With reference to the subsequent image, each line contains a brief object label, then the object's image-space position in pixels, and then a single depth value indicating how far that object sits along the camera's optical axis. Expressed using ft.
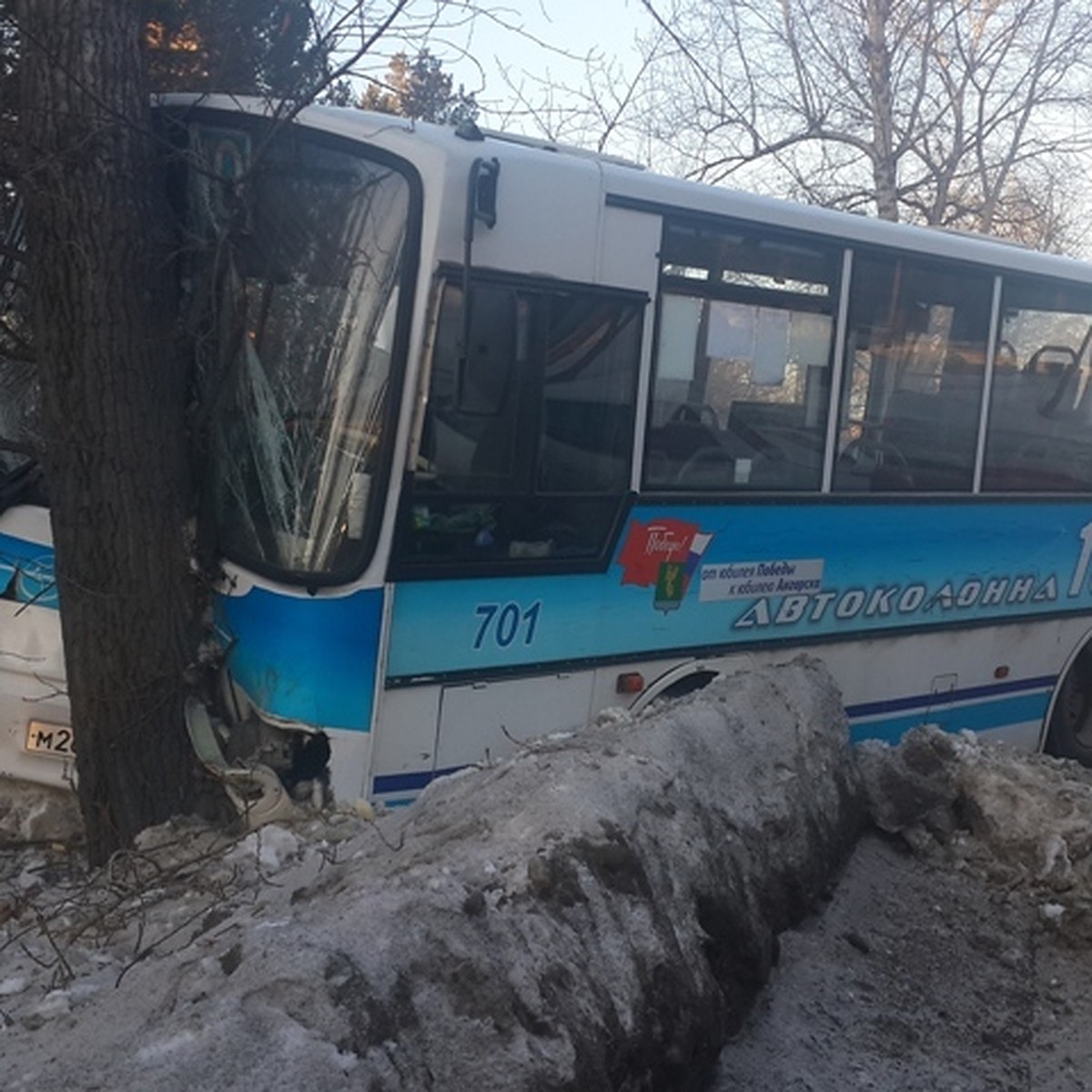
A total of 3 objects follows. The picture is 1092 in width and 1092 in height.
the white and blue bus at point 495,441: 17.69
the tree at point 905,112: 63.31
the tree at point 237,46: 18.04
